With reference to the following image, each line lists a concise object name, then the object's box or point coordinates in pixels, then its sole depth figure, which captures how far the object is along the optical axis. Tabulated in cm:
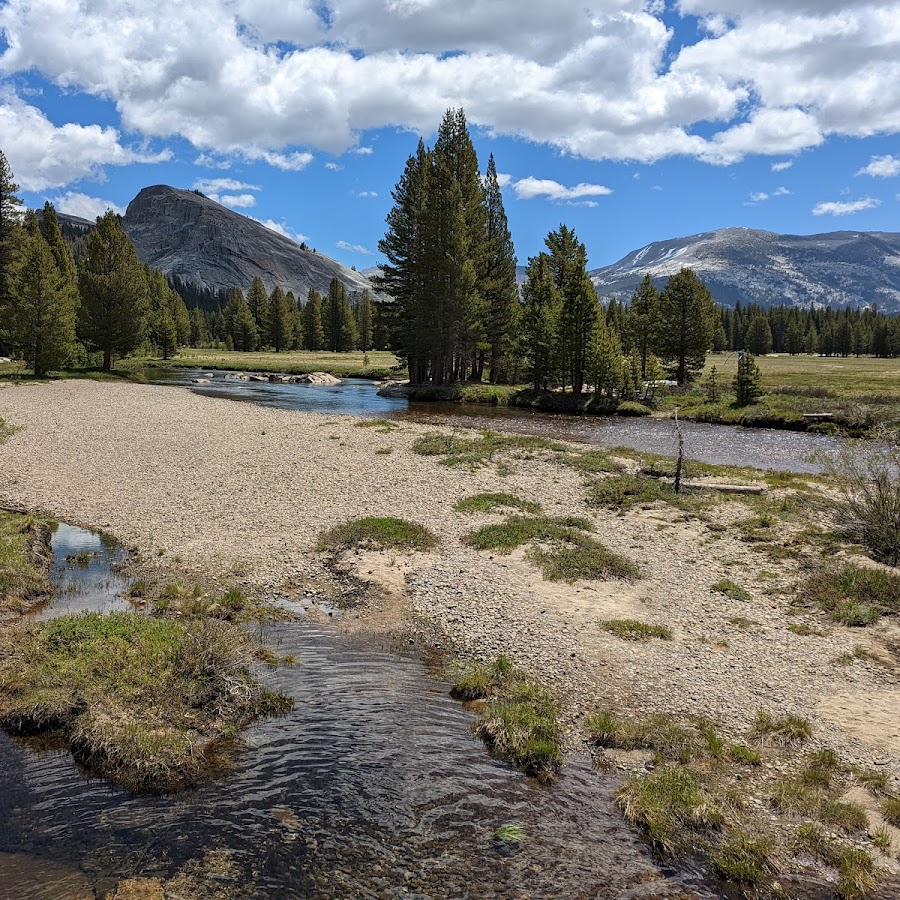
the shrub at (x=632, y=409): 5716
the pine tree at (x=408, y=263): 6344
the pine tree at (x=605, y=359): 5712
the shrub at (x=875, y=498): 1814
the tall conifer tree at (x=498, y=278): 6919
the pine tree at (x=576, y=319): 5756
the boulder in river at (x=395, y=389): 6601
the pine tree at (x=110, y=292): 6912
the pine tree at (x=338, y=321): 14762
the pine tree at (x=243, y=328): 14250
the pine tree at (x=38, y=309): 5841
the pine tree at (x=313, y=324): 15200
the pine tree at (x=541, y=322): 6041
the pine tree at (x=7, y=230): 6081
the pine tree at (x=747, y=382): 5491
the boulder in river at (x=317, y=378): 8491
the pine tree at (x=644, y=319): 7112
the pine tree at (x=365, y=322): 15238
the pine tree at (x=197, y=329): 17400
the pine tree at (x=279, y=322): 13962
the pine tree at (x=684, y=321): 7038
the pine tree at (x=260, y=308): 14912
